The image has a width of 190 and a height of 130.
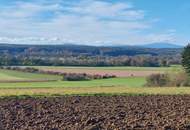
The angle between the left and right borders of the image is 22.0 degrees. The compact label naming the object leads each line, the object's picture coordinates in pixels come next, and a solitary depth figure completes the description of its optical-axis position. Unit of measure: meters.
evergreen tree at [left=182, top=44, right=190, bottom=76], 72.00
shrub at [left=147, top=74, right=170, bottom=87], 70.44
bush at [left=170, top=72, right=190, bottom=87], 67.94
